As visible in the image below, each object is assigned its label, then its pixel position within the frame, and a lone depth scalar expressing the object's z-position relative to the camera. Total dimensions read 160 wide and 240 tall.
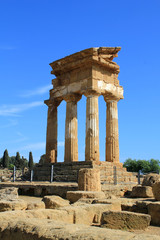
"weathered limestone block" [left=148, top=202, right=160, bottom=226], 6.53
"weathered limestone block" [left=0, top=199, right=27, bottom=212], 6.10
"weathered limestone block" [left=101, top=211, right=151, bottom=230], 5.26
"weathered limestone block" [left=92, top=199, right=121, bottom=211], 7.00
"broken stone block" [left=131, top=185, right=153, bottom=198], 10.54
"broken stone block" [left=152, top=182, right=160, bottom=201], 8.38
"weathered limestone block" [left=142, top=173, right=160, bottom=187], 11.57
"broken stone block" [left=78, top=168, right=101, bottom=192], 10.44
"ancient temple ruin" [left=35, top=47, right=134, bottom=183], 18.83
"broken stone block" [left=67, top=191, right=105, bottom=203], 8.48
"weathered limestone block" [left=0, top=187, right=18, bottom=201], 8.09
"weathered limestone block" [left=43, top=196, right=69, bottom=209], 7.18
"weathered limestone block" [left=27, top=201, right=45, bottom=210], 6.62
